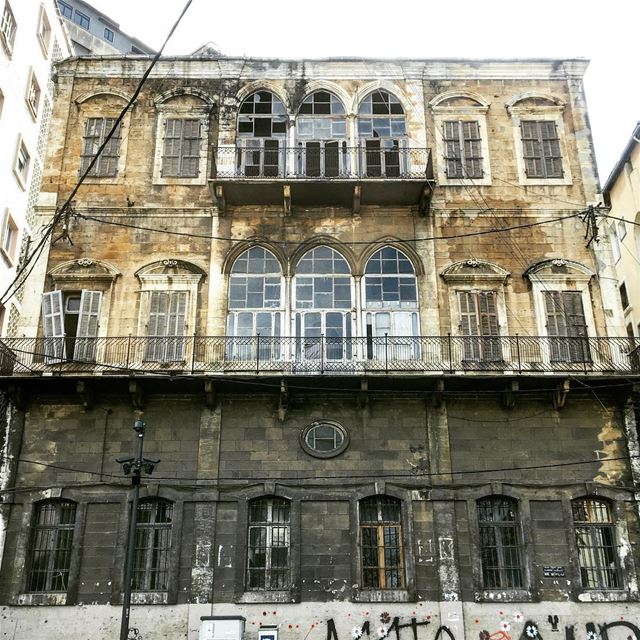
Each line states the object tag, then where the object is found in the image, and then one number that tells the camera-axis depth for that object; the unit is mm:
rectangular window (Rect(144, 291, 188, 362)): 19125
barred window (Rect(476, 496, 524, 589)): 17266
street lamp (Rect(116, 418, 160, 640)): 13844
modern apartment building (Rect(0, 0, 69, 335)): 19531
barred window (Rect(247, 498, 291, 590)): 17250
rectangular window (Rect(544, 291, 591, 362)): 19172
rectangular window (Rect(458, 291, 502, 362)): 19188
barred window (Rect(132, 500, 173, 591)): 17203
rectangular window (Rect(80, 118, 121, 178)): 21219
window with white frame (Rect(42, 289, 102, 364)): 18938
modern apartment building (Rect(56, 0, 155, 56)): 49938
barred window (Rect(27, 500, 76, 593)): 17234
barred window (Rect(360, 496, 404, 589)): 17219
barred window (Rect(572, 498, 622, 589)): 17234
